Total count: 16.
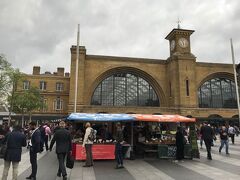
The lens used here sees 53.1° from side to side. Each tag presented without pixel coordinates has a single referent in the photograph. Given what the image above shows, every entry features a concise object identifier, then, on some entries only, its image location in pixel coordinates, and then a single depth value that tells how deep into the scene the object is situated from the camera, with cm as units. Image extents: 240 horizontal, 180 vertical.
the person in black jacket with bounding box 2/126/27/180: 698
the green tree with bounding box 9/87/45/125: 3643
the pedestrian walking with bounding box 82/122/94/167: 1070
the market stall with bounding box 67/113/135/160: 1239
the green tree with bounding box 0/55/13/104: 3222
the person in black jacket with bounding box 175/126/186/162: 1237
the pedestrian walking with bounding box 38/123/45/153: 1494
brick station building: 3950
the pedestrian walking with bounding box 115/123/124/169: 1034
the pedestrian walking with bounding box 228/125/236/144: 1985
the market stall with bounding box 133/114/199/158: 1296
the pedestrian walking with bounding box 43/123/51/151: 1576
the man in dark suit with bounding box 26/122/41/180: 788
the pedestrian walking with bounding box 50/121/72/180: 782
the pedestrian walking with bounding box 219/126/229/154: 1417
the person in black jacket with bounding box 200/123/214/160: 1275
